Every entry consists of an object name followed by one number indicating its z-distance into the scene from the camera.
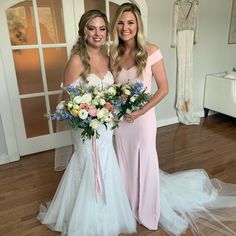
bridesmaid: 1.65
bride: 1.61
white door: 2.76
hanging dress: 3.56
